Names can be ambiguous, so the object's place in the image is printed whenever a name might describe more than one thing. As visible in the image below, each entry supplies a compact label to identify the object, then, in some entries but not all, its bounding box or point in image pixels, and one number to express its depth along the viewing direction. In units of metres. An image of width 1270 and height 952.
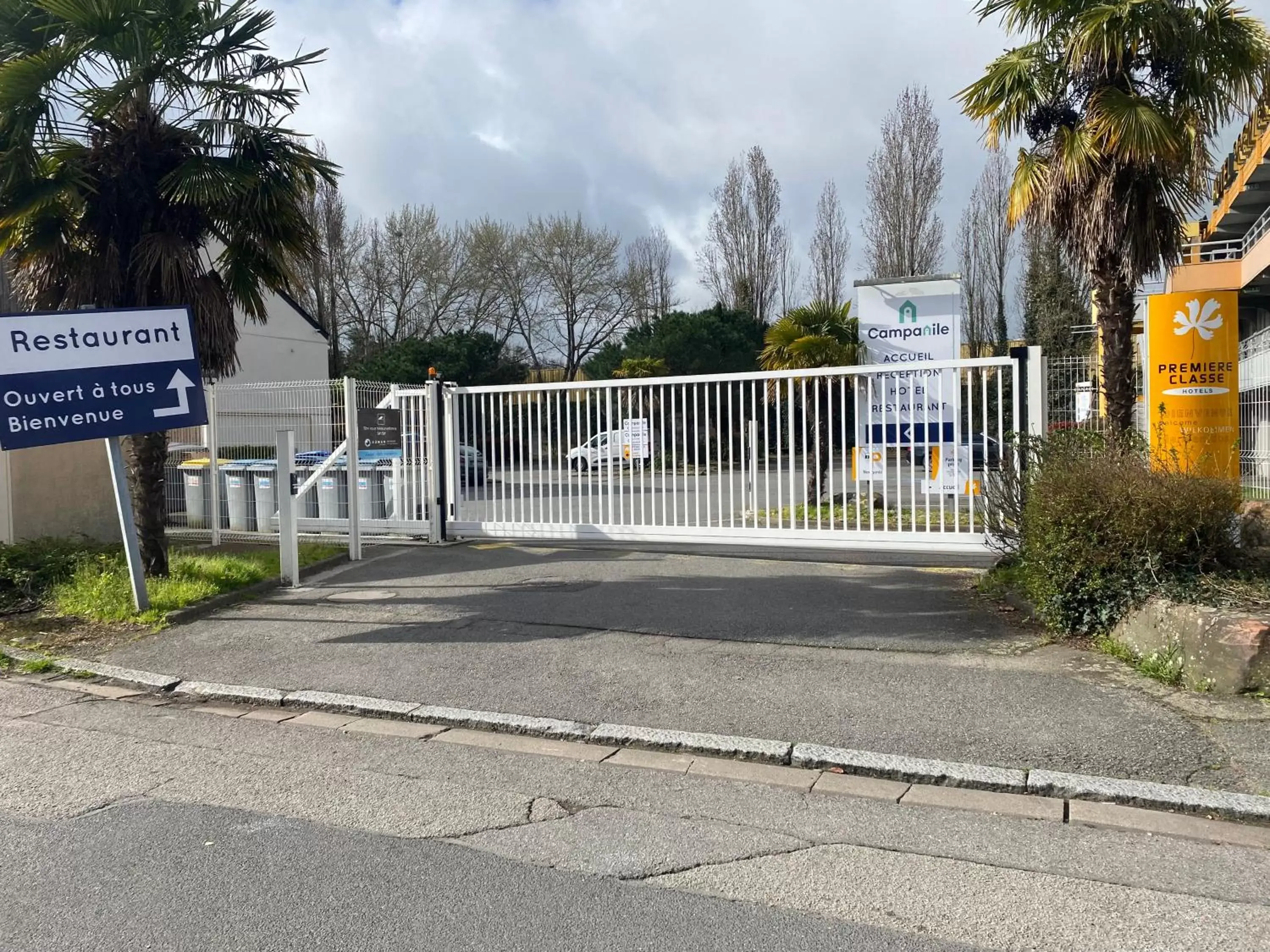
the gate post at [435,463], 12.41
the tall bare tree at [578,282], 42.84
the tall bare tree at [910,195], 33.41
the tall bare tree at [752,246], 38.41
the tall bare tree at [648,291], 44.50
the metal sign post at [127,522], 8.66
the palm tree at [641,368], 29.69
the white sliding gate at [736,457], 9.95
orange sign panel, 10.05
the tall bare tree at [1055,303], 31.64
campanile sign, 13.90
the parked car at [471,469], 12.57
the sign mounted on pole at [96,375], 8.11
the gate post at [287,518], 9.72
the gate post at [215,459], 12.71
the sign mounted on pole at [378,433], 12.06
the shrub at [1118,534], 6.51
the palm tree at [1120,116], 8.87
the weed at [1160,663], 6.02
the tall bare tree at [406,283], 41.62
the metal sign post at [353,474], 11.41
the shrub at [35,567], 9.47
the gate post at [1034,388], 9.34
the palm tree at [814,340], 17.03
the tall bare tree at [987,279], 37.12
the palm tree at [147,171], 8.79
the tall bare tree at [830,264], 38.41
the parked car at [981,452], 9.45
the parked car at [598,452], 11.57
